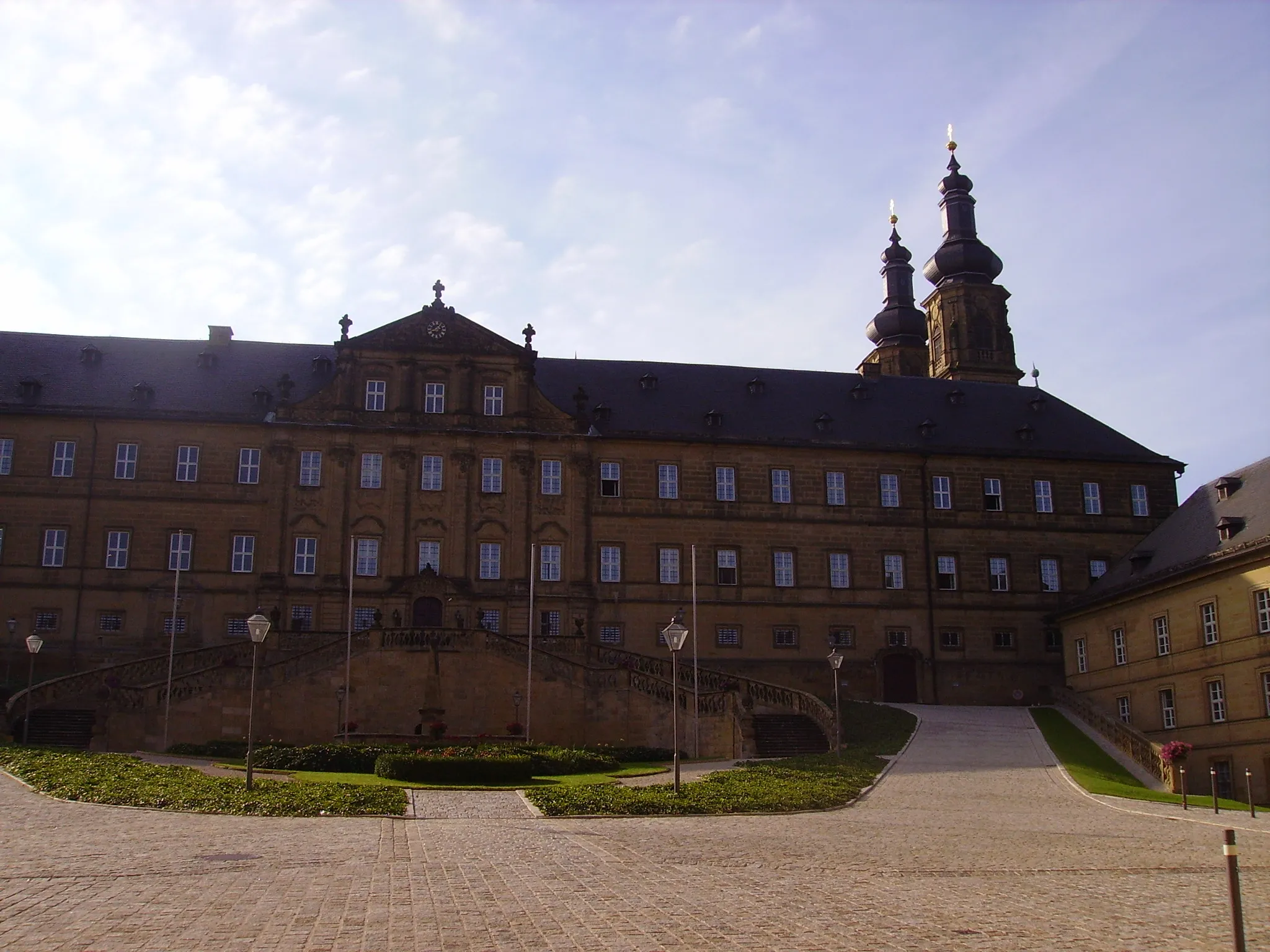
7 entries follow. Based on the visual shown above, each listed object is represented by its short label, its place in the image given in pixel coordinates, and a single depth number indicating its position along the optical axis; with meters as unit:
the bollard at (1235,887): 10.22
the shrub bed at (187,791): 23.41
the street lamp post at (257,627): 28.58
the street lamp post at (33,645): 36.81
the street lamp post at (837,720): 37.44
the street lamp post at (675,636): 29.11
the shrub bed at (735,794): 24.91
